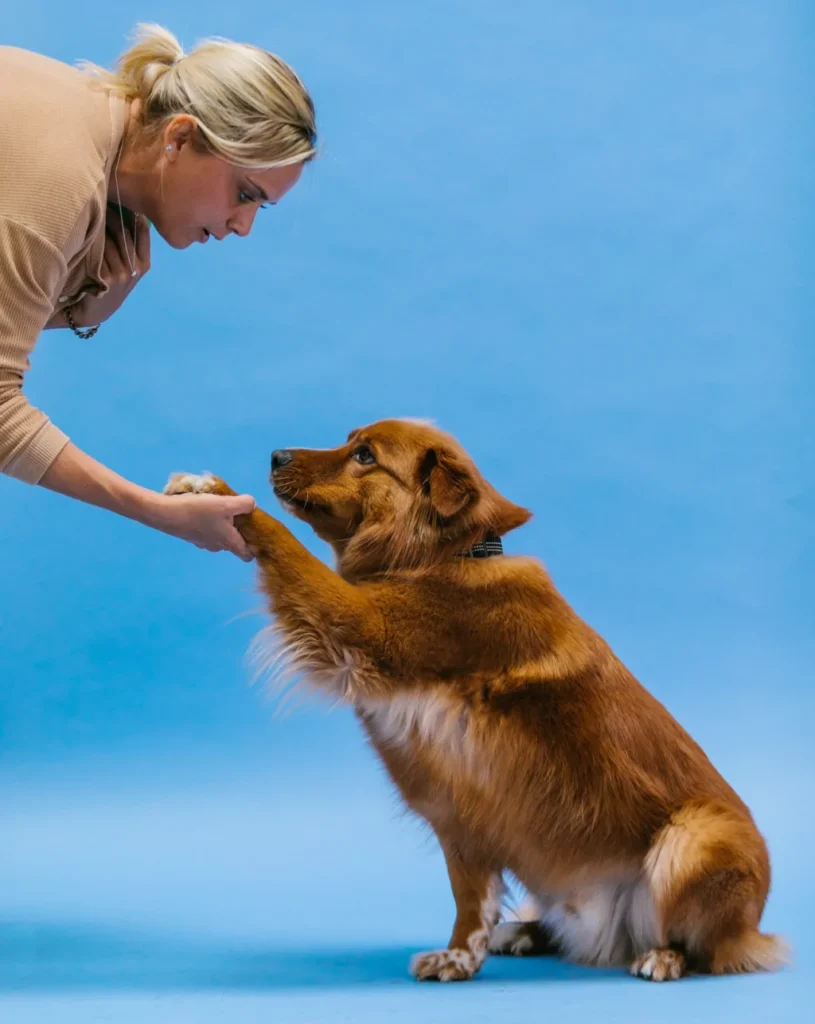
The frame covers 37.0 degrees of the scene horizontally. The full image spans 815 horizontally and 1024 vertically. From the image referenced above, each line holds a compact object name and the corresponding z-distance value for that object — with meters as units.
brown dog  3.36
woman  2.87
